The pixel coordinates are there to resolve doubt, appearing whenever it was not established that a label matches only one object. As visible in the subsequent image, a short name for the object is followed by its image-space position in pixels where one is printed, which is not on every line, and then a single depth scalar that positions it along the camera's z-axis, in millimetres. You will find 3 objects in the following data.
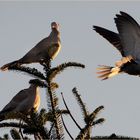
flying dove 21141
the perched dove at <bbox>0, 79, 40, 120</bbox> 15734
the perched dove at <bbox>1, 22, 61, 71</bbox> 17447
